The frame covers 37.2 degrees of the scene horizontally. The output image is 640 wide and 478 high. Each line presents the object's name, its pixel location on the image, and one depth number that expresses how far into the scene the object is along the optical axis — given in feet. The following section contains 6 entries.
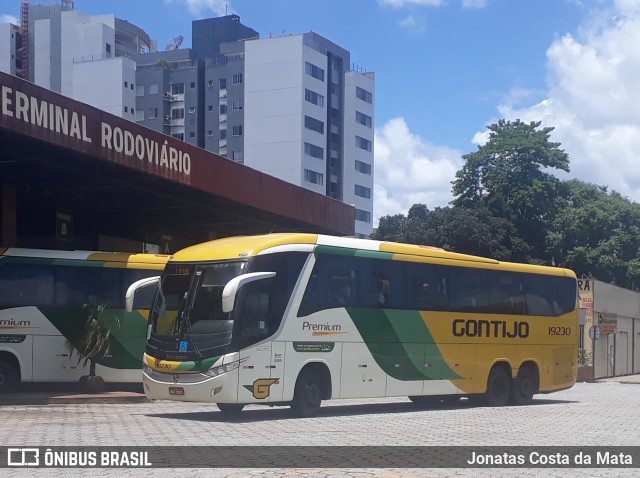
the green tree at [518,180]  230.07
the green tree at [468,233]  213.25
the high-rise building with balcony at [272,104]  283.79
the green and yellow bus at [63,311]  69.05
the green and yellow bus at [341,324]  54.34
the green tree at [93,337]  71.26
